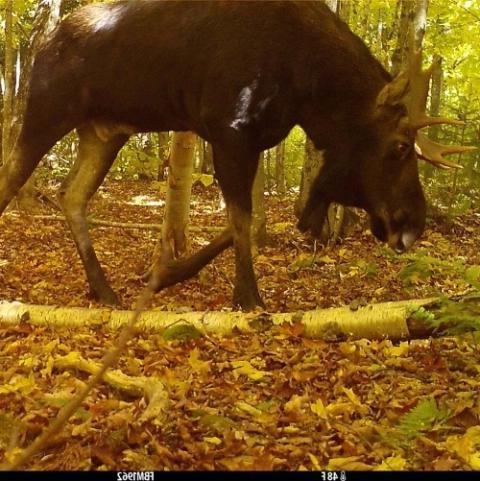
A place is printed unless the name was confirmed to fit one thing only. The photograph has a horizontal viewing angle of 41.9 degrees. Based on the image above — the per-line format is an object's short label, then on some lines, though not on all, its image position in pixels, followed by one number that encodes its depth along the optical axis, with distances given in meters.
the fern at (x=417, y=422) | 2.99
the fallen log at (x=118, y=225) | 10.31
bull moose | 5.14
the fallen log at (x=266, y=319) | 4.50
